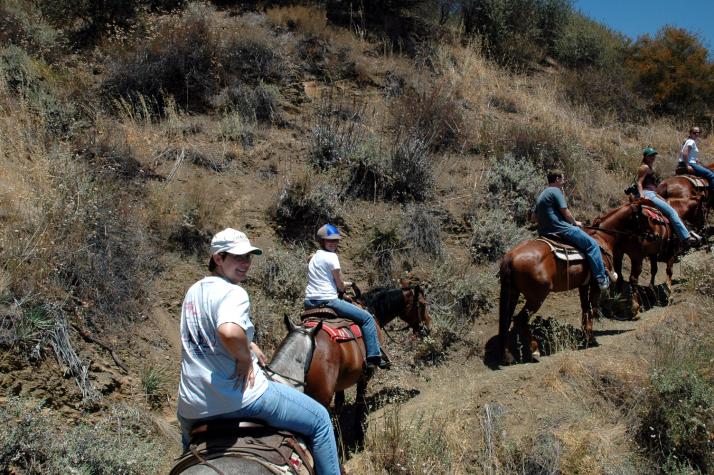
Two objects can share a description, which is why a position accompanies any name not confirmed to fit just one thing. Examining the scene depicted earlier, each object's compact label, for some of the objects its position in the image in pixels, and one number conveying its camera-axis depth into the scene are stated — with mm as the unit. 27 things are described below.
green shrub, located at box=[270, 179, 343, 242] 10594
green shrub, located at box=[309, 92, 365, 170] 11898
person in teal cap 11234
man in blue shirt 9250
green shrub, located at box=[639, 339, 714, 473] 6594
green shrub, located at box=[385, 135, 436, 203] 12047
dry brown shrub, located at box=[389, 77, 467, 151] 13852
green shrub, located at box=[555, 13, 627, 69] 21688
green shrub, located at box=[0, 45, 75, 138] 10227
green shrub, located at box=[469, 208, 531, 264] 11590
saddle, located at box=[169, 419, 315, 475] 3846
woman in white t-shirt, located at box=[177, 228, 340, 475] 3695
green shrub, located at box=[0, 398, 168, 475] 5305
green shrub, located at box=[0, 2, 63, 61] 12539
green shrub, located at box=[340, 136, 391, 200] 11766
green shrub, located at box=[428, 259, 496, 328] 10242
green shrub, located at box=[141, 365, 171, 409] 6910
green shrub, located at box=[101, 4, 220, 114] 12406
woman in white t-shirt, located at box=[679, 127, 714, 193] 13398
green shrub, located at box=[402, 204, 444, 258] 11094
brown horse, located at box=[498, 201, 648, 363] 8859
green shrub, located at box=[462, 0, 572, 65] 20047
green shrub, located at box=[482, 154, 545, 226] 12562
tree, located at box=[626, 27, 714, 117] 20203
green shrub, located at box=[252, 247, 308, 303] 9469
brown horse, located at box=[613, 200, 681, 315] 10812
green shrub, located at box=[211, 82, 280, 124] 12844
